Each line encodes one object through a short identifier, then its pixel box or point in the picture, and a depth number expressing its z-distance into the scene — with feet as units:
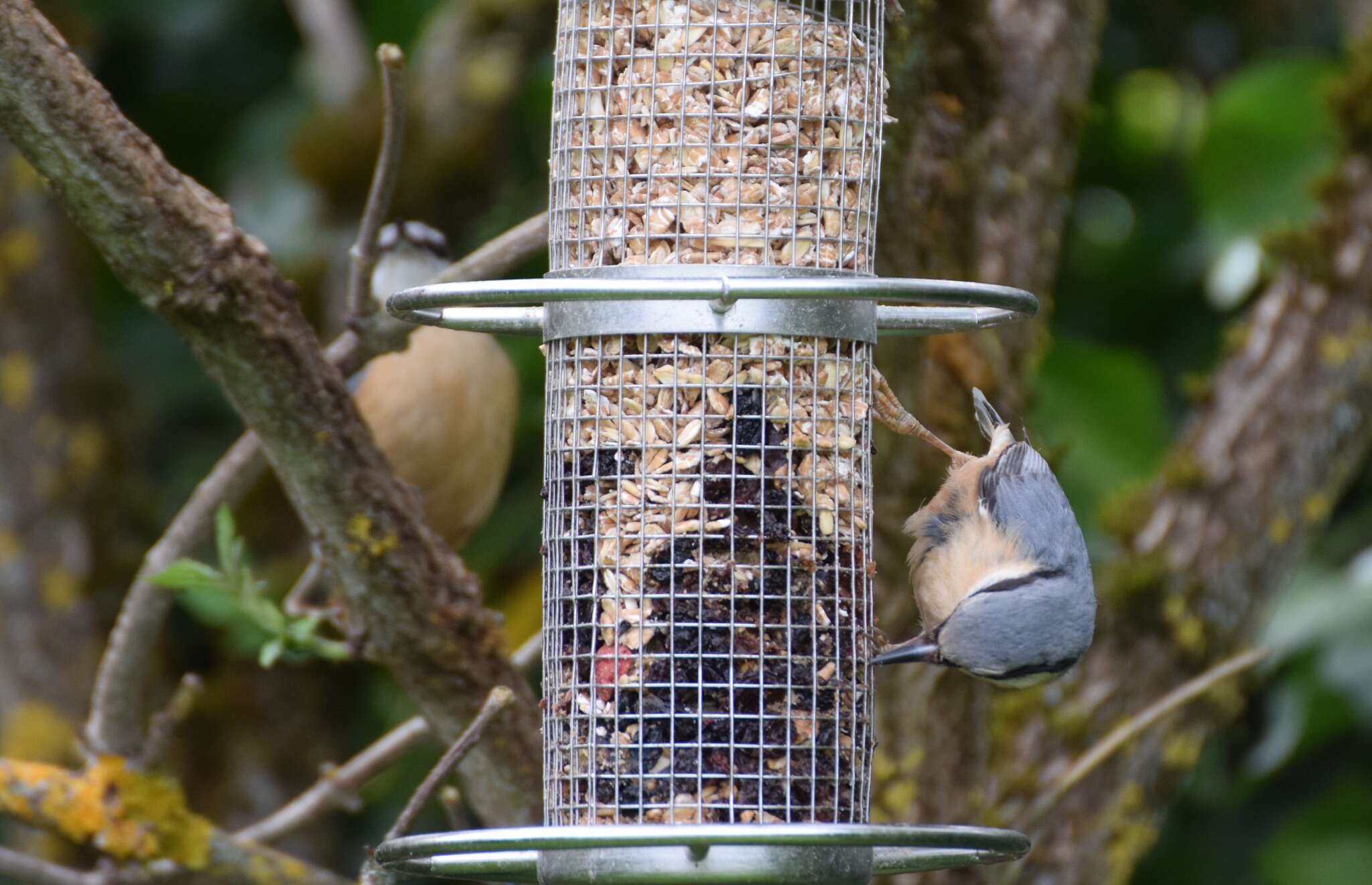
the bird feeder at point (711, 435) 17.57
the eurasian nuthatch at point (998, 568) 20.93
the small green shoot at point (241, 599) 20.70
